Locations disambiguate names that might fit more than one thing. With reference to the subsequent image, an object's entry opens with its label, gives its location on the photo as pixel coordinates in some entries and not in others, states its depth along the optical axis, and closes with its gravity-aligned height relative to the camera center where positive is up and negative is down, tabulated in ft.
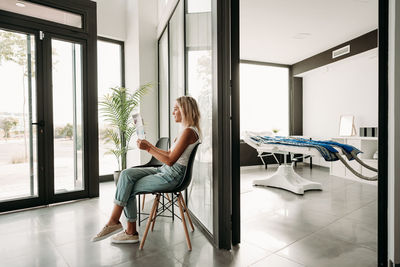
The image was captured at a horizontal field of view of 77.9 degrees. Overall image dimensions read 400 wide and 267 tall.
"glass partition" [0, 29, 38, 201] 10.09 +0.39
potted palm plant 12.64 +0.55
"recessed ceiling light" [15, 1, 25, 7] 10.09 +5.03
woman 6.75 -1.44
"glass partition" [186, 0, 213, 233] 7.68 +1.21
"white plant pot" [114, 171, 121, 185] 12.51 -2.49
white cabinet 14.94 -1.94
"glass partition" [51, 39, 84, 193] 11.25 +0.47
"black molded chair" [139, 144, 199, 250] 6.81 -1.56
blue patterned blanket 10.08 -0.99
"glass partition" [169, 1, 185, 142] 10.01 +2.97
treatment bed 10.22 -1.21
